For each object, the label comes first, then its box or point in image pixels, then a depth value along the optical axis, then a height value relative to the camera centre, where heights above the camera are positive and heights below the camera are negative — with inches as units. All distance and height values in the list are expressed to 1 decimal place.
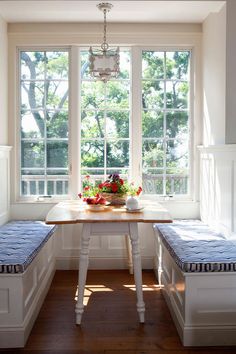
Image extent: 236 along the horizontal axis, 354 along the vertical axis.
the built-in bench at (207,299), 107.7 -33.0
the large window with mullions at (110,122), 179.5 +19.3
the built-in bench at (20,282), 108.0 -30.8
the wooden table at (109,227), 117.7 -16.6
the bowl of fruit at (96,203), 136.1 -11.2
